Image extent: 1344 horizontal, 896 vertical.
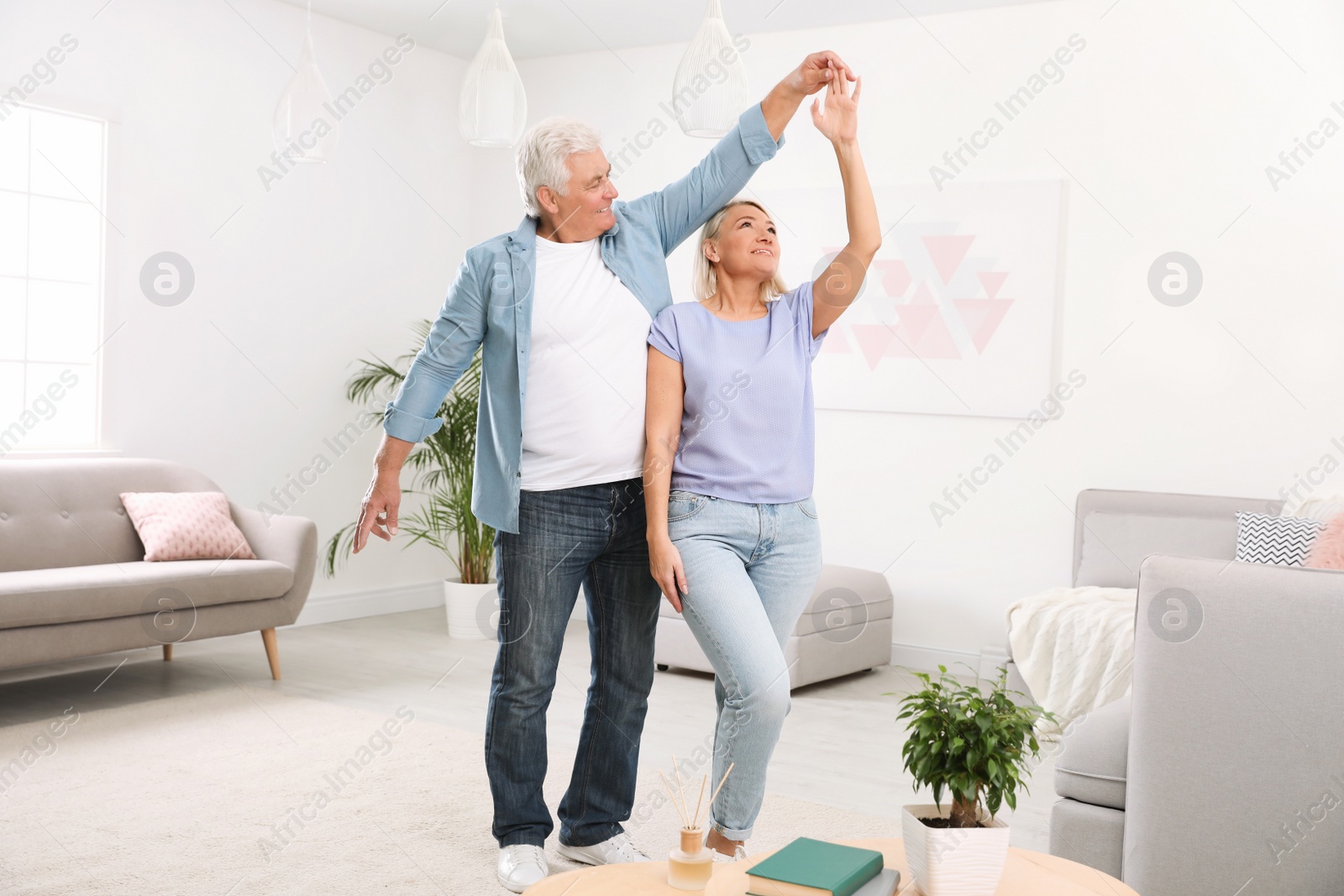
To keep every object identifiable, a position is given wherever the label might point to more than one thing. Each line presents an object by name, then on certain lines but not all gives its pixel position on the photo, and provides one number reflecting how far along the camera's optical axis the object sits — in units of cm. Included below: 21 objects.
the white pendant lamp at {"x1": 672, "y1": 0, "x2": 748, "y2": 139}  302
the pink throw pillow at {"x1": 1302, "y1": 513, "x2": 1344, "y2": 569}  330
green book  131
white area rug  236
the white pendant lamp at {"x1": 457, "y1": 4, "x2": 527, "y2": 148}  310
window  429
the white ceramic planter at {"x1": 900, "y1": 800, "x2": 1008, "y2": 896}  134
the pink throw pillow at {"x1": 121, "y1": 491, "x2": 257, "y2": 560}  404
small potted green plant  134
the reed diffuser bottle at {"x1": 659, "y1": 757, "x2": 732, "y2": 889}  144
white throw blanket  350
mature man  223
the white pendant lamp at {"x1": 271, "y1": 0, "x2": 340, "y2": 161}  364
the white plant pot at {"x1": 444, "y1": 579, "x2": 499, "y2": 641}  504
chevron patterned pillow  370
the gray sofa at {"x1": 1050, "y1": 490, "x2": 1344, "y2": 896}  181
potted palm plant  508
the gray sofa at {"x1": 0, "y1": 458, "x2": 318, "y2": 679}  346
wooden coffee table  143
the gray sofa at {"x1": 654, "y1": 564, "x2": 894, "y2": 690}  419
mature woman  200
